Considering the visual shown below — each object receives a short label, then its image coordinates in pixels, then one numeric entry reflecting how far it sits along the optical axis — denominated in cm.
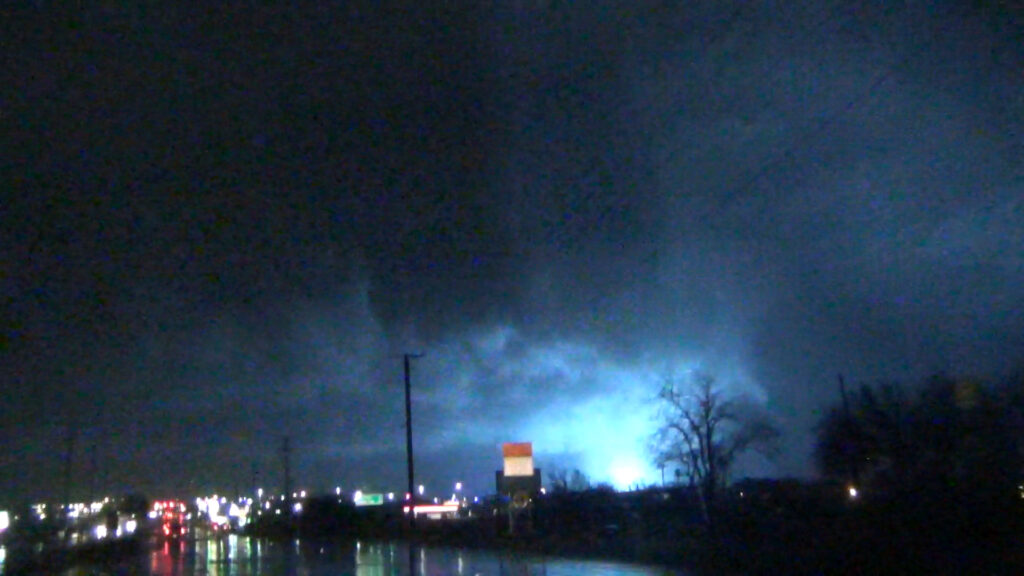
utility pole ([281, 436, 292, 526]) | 12481
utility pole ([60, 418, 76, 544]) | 8355
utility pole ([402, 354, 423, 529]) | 5897
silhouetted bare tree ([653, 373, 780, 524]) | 7269
